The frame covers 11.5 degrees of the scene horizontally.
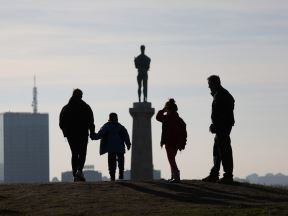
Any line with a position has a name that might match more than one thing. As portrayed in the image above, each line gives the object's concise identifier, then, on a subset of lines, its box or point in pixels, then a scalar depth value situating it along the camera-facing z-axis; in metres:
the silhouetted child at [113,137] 31.67
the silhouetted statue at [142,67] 51.62
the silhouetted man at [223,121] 29.39
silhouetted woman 29.83
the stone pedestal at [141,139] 50.47
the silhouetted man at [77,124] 29.98
